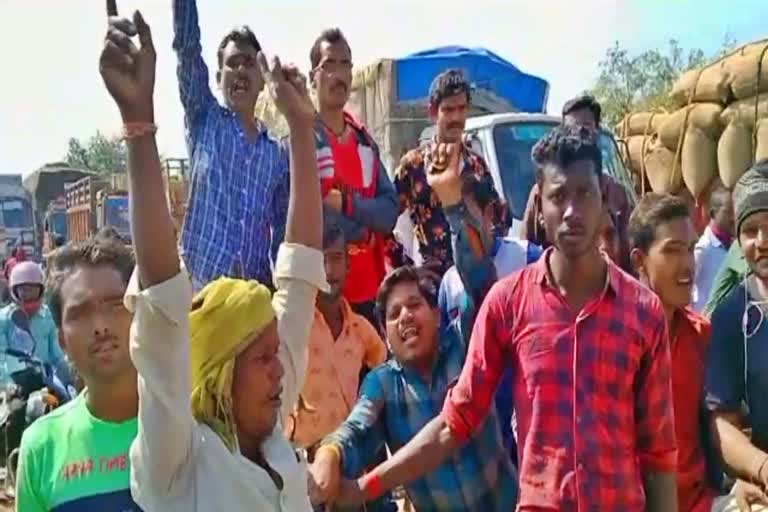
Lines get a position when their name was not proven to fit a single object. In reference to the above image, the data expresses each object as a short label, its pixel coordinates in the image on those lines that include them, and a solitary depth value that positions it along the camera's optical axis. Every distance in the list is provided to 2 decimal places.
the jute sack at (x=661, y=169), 9.82
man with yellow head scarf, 2.21
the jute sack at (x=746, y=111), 9.28
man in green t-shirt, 2.69
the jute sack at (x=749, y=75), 9.32
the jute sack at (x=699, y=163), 9.46
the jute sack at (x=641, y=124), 10.87
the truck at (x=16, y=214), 28.62
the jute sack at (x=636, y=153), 10.58
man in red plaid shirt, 3.04
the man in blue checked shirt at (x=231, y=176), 4.40
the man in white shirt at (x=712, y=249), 5.93
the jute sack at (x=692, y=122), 9.64
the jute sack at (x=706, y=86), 9.64
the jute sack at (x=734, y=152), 9.05
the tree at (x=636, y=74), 35.42
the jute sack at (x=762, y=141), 8.66
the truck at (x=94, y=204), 19.31
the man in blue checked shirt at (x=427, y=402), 3.75
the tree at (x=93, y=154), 58.19
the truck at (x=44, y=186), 29.12
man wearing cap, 3.54
